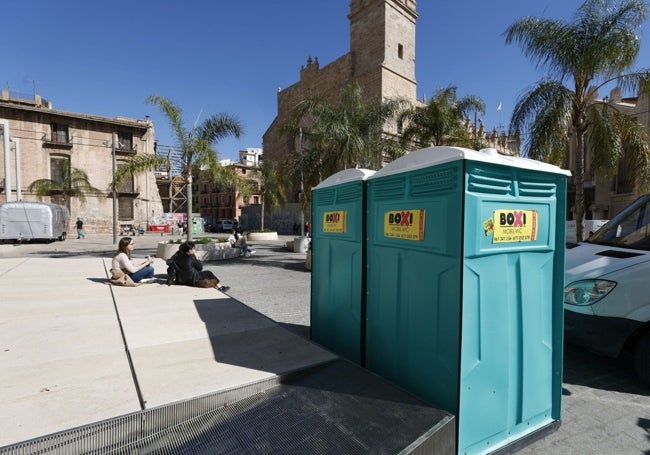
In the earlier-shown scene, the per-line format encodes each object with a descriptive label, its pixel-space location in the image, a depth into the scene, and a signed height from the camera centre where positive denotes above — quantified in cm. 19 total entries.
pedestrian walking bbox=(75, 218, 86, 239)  2648 -118
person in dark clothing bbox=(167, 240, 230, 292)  702 -116
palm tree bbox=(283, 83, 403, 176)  1127 +309
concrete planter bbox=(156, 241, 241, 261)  1294 -139
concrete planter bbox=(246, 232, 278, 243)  2427 -143
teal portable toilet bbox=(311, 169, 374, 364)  318 -47
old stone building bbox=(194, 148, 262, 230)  5938 +250
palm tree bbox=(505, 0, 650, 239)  802 +326
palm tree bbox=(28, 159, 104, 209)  3067 +266
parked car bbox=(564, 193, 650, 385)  330 -83
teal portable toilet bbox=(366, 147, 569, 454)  220 -50
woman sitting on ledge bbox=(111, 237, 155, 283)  698 -106
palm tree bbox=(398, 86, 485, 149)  1247 +368
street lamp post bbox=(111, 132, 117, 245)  2036 -62
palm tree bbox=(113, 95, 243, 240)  1298 +273
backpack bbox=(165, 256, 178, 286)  714 -122
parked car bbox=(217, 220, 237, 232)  4480 -121
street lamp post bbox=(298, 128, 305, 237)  1254 +115
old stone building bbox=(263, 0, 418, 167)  2898 +1509
